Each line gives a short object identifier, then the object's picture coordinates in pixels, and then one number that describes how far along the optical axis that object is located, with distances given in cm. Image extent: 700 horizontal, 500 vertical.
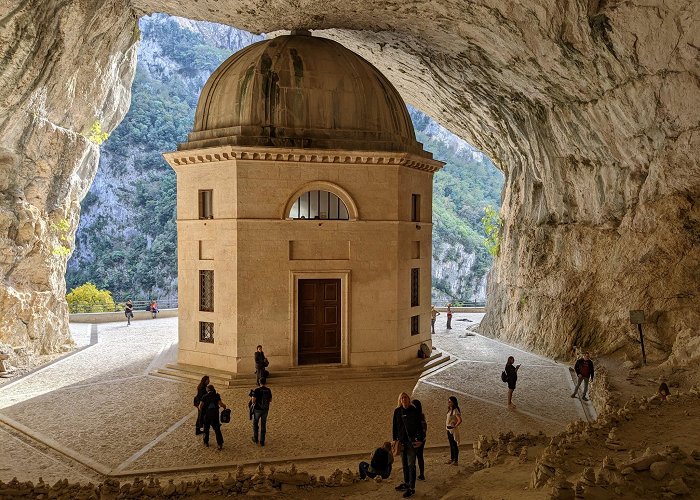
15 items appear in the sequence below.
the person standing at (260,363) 1662
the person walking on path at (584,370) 1576
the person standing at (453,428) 1133
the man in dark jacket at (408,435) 961
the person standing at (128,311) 3250
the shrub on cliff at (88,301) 3547
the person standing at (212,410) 1219
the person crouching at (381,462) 930
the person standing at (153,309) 3509
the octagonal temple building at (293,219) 1853
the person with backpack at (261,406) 1238
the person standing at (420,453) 984
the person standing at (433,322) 2919
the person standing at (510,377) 1520
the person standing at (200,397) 1262
